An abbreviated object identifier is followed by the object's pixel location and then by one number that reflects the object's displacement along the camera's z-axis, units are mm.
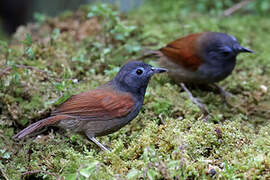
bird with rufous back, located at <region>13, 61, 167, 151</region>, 8352
